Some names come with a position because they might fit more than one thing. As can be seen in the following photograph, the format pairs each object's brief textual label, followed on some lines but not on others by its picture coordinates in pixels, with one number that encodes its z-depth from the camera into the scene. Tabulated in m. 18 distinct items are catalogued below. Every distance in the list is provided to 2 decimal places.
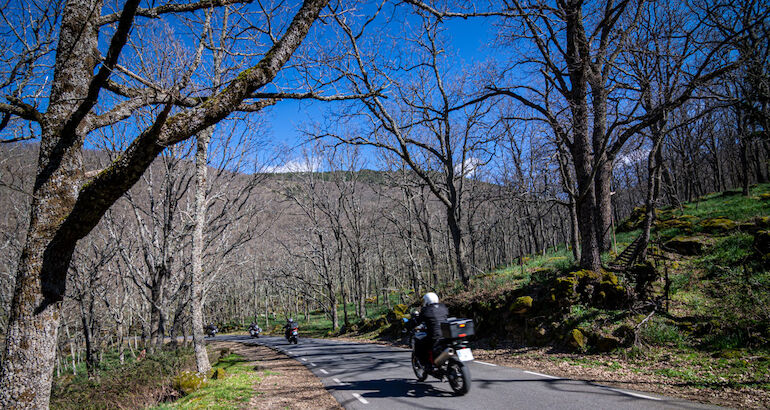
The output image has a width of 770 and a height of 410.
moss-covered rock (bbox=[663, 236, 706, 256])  11.64
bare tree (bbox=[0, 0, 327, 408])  3.25
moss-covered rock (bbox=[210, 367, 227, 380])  8.66
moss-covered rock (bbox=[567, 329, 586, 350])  8.66
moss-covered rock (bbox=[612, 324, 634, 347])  8.07
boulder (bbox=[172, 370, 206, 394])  7.93
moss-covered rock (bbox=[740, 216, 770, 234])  11.16
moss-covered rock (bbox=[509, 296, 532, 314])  10.92
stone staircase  10.69
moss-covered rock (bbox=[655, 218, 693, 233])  14.43
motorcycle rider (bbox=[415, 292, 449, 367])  6.58
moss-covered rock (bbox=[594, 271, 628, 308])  9.52
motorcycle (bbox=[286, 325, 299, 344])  21.28
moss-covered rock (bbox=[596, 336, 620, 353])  8.15
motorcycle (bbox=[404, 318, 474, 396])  6.07
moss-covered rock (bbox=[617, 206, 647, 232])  19.69
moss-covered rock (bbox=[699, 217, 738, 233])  12.67
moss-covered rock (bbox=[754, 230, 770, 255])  9.19
